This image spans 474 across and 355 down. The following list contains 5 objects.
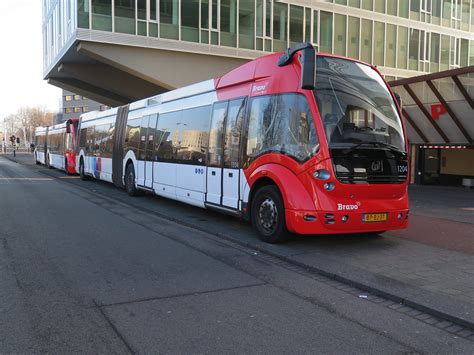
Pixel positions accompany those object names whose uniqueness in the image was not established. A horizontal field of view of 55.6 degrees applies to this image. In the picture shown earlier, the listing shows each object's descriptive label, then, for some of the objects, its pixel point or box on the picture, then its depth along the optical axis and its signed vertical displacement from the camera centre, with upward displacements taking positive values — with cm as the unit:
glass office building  2473 +793
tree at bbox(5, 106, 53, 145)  13675 +950
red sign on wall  1805 +179
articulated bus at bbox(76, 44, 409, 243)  688 +10
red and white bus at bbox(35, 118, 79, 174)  2444 +33
